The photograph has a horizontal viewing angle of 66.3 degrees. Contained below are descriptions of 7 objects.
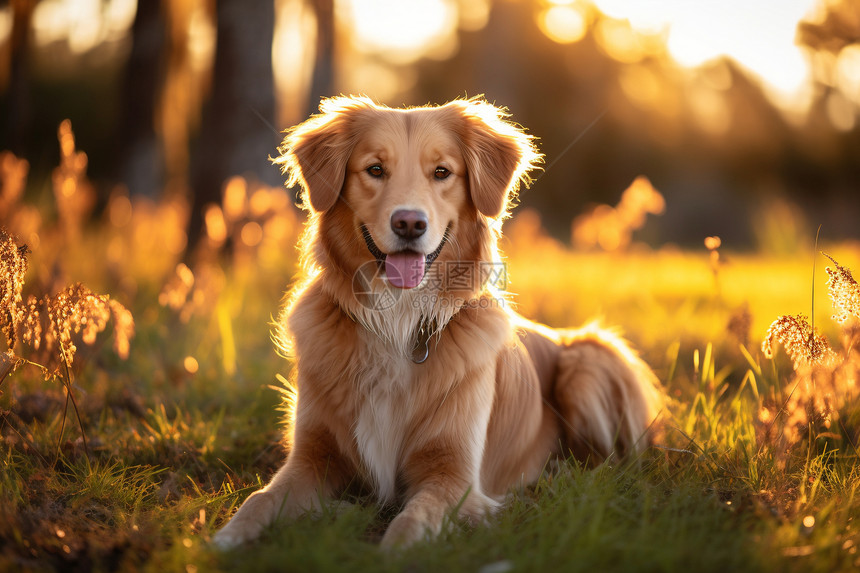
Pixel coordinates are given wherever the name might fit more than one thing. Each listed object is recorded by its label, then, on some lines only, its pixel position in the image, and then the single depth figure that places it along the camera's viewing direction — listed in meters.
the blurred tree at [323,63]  10.59
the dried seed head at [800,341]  2.86
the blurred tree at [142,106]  10.22
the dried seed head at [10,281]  2.78
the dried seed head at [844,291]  2.81
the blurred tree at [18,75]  9.80
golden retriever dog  2.94
